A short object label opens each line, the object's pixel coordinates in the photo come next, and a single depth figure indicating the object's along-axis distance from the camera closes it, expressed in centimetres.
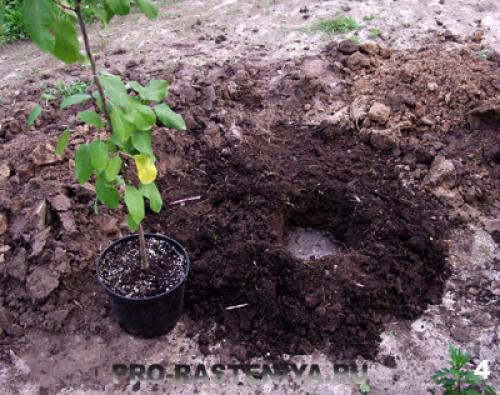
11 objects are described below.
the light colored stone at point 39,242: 292
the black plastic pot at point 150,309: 258
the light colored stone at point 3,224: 304
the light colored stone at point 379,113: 404
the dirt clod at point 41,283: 284
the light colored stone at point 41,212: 304
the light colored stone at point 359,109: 413
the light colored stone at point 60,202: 309
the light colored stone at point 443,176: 363
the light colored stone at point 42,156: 331
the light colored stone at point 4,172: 329
